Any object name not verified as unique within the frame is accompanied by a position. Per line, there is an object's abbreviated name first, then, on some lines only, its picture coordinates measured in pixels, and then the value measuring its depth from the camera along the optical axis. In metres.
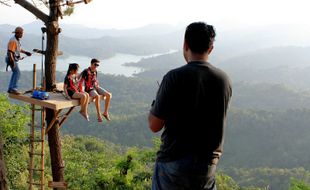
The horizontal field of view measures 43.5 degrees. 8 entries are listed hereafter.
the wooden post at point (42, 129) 6.42
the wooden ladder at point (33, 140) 6.42
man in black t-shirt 2.01
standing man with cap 5.92
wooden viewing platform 5.56
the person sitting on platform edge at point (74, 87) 6.16
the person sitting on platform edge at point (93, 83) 6.53
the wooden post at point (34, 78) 6.37
